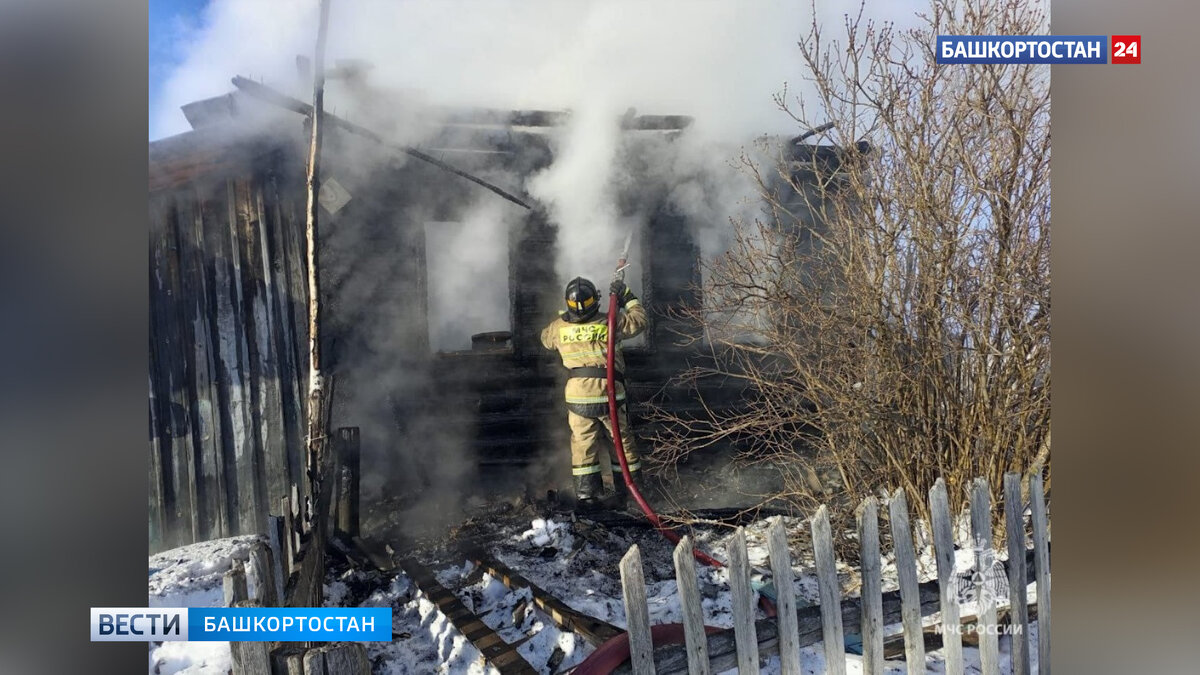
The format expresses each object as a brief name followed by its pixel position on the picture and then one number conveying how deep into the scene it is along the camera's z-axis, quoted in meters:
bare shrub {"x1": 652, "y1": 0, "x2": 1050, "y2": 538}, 2.67
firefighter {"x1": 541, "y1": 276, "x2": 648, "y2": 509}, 4.23
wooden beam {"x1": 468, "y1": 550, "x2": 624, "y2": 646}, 2.58
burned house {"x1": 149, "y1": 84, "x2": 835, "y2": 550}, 3.51
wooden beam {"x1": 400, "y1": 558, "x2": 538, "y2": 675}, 2.44
